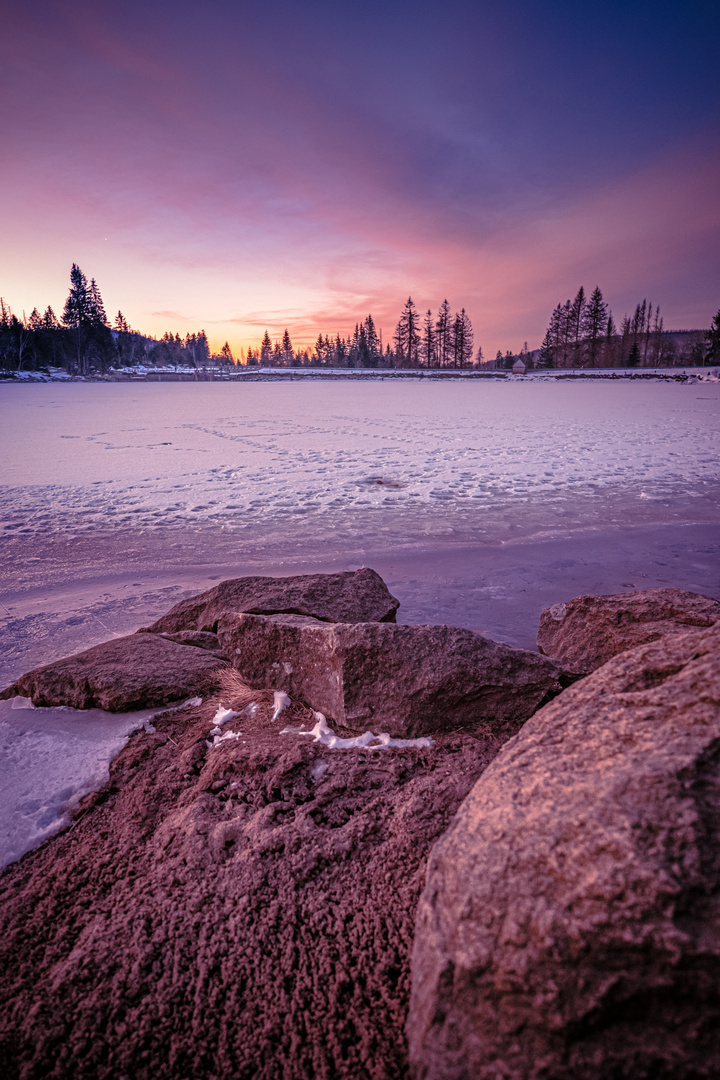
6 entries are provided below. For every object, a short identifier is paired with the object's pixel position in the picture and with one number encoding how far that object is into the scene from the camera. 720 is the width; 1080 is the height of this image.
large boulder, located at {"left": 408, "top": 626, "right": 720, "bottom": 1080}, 0.82
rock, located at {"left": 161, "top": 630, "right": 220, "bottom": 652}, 3.05
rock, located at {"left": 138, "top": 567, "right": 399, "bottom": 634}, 3.22
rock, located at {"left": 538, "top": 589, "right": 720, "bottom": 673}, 2.53
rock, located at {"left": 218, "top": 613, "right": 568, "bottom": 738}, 2.27
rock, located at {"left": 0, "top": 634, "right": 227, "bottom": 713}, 2.54
